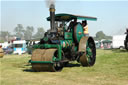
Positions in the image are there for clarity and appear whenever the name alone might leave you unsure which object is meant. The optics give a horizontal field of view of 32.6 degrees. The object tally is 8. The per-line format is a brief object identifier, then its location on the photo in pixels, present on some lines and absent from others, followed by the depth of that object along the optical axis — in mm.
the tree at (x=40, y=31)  178088
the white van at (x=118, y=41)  33694
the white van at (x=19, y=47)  33197
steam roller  9117
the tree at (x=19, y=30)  172525
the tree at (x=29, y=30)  172862
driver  12296
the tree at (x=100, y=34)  160375
